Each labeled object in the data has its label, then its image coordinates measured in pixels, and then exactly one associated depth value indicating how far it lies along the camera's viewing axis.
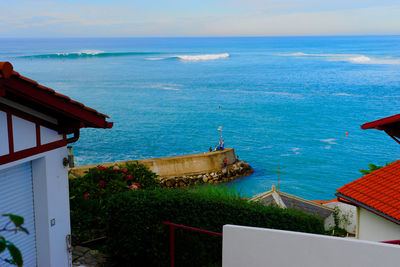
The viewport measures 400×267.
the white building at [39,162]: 6.46
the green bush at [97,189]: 10.71
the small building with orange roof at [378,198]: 10.59
